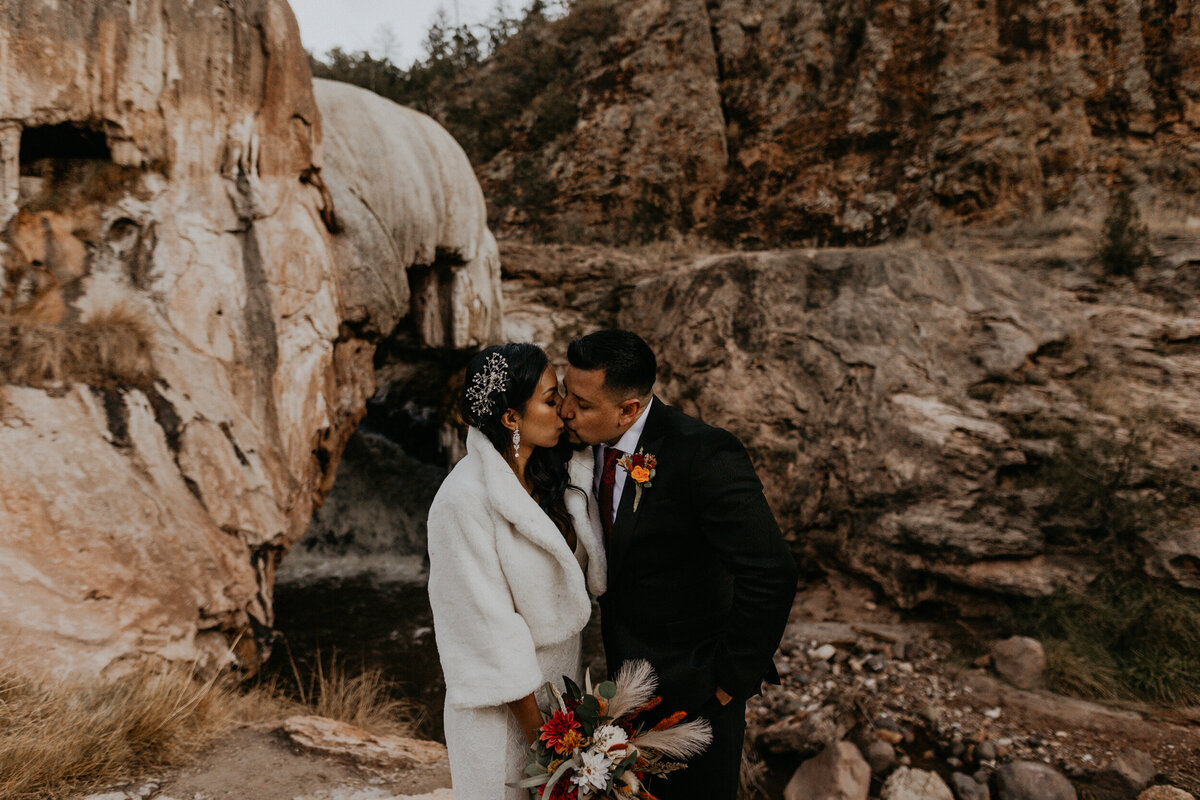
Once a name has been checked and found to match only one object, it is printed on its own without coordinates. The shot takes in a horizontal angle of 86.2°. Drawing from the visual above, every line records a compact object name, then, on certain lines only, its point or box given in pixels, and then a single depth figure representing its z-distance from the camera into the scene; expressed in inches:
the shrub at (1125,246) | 252.7
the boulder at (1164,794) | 120.0
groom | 66.1
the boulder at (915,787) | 131.1
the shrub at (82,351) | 123.9
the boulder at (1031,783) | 126.5
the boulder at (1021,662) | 167.9
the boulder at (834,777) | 130.9
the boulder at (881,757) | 143.6
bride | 60.1
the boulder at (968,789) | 132.2
